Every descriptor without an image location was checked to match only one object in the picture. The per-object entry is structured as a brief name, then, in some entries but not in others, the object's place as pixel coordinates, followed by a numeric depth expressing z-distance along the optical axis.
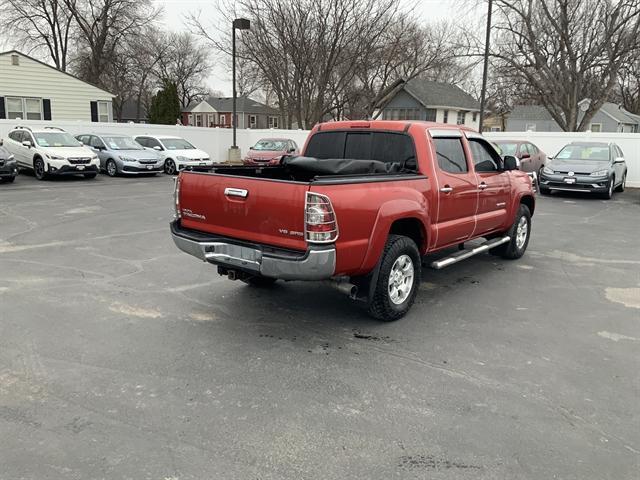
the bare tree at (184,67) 67.25
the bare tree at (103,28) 42.59
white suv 16.98
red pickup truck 4.38
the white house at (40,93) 25.70
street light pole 23.11
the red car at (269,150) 21.56
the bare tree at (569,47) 27.52
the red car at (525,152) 17.80
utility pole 23.19
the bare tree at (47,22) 40.84
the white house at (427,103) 49.19
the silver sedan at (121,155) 19.05
